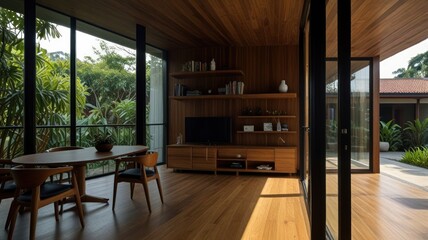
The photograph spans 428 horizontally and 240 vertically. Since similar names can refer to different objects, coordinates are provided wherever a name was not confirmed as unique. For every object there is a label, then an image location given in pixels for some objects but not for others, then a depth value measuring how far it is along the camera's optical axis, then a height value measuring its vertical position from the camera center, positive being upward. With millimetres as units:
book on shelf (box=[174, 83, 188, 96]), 6199 +683
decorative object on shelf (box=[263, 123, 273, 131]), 5789 -151
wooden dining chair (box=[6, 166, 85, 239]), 2355 -680
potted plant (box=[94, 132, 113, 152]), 3492 -314
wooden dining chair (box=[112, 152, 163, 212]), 3352 -680
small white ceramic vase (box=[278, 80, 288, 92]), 5688 +685
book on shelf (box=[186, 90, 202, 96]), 6137 +618
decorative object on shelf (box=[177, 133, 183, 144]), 6359 -445
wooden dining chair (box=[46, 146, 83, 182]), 3726 -407
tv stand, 5379 -784
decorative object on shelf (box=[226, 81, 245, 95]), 5840 +688
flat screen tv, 5949 -222
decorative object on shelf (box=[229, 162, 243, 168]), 5620 -929
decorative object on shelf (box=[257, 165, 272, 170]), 5451 -946
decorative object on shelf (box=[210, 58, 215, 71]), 6015 +1186
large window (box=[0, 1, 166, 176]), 3947 +619
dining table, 2705 -408
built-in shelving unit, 5543 +178
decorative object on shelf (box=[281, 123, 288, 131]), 5704 -149
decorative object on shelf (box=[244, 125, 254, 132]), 5878 -175
